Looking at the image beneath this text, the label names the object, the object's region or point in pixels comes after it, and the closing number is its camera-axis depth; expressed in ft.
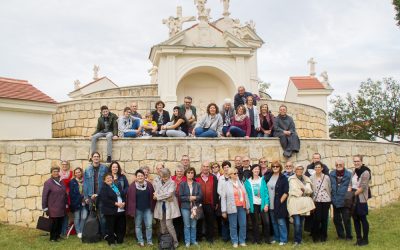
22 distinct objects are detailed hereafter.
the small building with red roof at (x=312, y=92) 64.84
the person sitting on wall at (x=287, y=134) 29.01
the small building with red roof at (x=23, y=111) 35.99
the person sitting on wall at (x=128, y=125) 29.91
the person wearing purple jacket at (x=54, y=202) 25.11
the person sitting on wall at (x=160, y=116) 31.17
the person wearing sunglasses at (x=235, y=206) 23.52
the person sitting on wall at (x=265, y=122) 31.01
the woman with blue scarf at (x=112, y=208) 23.98
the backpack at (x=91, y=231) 24.39
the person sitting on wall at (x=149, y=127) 30.34
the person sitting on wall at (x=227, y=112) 31.86
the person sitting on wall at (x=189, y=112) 31.17
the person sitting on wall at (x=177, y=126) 29.55
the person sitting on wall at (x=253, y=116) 30.99
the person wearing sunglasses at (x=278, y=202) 23.75
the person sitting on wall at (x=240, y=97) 33.62
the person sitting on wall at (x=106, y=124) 28.94
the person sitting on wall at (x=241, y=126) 30.12
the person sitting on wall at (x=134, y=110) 31.94
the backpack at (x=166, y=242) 22.56
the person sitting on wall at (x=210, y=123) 29.63
